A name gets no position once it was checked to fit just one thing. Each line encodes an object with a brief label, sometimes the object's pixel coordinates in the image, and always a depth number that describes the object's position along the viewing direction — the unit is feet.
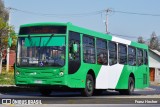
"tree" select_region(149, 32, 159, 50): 534.37
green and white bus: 66.28
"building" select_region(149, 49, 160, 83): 271.43
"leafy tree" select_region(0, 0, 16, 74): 156.04
